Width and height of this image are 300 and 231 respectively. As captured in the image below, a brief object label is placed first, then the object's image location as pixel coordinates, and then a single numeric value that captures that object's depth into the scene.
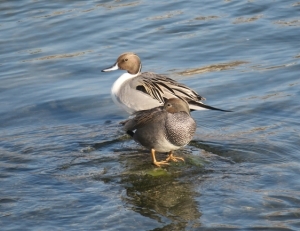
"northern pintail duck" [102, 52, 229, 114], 14.84
